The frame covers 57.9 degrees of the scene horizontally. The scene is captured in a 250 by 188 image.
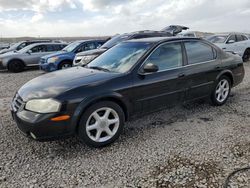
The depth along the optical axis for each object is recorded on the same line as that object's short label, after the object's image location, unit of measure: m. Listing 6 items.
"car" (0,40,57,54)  15.10
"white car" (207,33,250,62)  11.02
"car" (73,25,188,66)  8.10
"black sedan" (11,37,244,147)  2.97
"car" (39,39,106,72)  9.56
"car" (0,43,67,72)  10.95
